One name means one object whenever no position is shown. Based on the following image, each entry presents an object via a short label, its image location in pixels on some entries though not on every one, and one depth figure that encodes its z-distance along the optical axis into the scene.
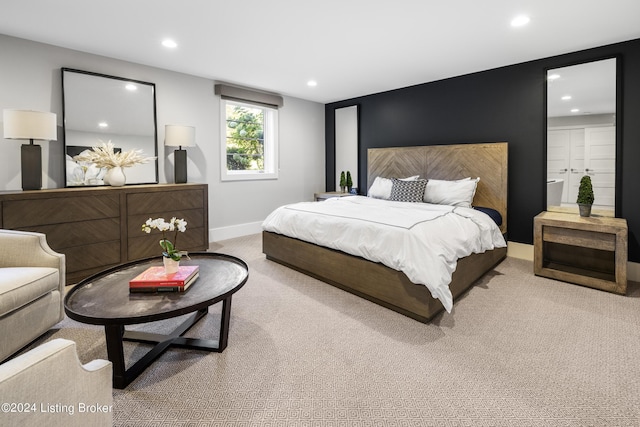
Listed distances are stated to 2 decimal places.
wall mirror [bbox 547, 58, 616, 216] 3.46
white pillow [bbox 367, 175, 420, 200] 4.68
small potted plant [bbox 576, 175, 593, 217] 3.34
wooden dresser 2.92
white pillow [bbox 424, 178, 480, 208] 4.01
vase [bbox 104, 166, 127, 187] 3.62
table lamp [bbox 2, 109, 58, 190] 2.92
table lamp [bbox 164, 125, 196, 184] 4.16
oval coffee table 1.62
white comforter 2.42
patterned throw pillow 4.22
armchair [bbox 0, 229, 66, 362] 1.84
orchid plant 2.01
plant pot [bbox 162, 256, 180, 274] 2.02
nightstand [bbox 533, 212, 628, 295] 2.94
